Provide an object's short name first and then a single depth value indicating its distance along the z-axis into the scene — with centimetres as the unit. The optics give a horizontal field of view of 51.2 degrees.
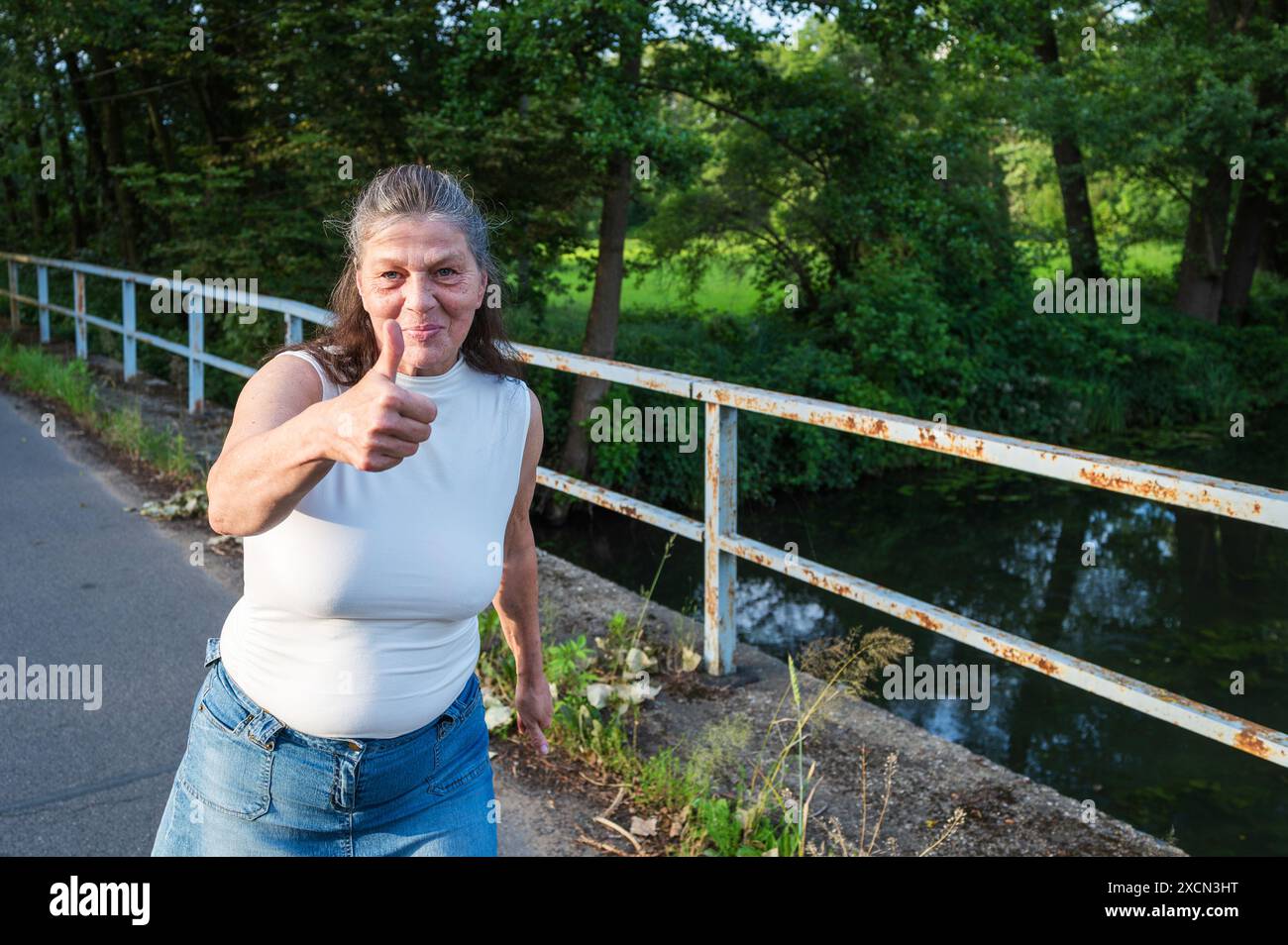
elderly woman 209
